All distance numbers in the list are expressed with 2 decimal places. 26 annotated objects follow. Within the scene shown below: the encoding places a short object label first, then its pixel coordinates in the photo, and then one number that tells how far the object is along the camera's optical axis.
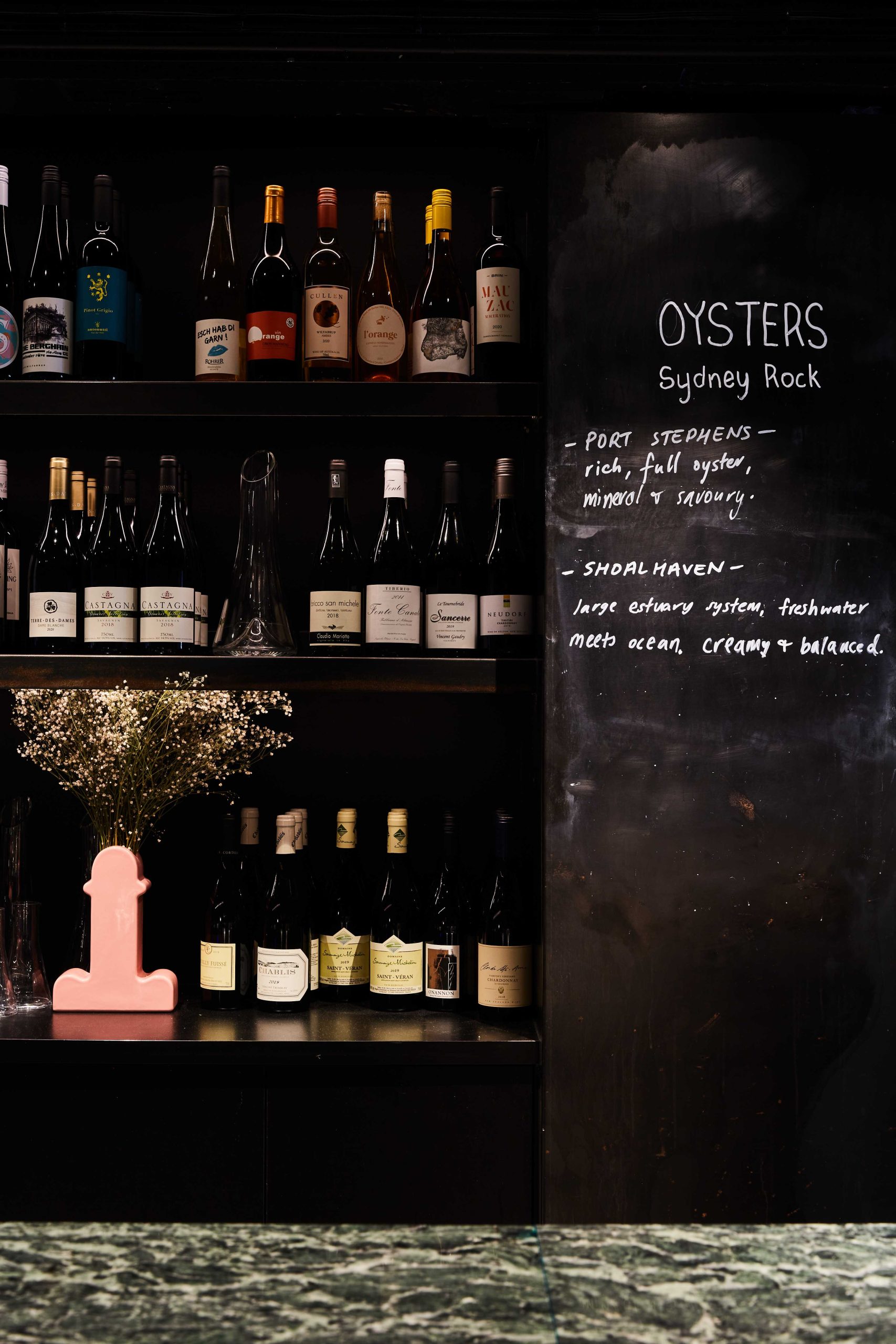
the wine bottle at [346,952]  1.82
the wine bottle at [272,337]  1.79
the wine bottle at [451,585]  1.76
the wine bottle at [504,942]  1.73
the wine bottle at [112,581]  1.74
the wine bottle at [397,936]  1.74
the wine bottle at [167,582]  1.73
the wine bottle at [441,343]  1.78
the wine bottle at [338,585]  1.75
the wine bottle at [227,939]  1.75
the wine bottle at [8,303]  1.83
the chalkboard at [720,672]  1.62
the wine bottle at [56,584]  1.76
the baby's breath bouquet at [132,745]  1.79
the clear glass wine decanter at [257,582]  1.80
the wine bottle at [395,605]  1.74
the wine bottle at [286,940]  1.74
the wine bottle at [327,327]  1.79
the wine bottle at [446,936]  1.75
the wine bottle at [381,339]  1.82
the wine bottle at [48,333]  1.78
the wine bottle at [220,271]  1.89
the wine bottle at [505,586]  1.77
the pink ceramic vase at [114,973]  1.73
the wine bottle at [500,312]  1.79
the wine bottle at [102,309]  1.79
